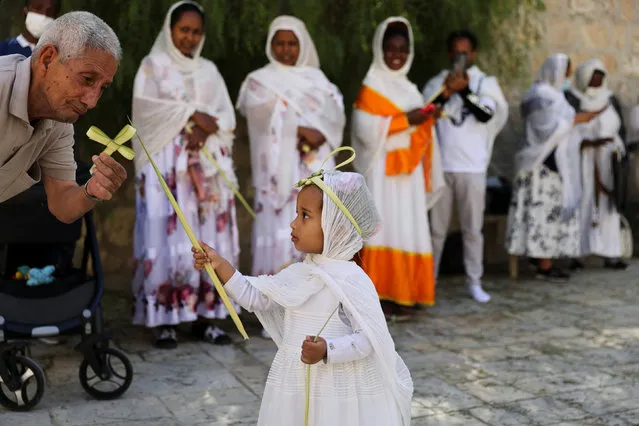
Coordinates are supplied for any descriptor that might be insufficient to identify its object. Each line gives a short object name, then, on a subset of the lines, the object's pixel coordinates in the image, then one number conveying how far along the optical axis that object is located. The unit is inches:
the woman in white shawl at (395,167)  237.9
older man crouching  100.3
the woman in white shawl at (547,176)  292.4
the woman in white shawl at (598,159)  315.6
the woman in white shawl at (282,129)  217.9
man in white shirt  256.4
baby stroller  156.3
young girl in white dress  109.7
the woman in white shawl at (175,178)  204.4
